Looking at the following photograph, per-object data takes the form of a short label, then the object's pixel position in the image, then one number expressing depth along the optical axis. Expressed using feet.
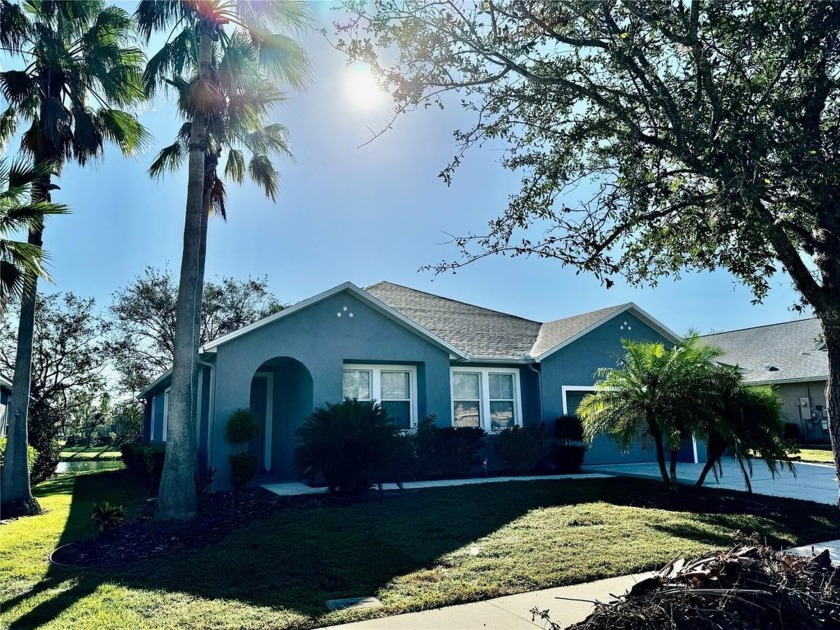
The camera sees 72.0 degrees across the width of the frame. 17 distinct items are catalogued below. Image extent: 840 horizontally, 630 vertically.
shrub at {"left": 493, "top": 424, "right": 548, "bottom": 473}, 50.16
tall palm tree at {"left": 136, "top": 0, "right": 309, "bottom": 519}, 32.24
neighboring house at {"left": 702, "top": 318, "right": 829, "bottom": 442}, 82.58
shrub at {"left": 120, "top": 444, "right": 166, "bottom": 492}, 43.86
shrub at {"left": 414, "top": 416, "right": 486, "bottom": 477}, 46.16
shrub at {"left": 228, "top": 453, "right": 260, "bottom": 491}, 40.14
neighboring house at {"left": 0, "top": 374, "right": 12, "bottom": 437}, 64.50
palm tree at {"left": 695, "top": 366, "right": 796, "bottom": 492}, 33.53
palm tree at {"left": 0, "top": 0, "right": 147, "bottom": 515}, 40.57
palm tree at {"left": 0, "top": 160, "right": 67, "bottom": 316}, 35.86
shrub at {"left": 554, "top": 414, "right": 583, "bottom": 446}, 52.90
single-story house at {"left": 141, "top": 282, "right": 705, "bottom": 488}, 43.93
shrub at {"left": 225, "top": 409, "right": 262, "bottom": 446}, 40.60
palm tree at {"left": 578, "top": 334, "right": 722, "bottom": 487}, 34.22
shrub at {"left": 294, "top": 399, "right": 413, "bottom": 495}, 36.19
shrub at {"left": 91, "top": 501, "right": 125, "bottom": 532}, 27.86
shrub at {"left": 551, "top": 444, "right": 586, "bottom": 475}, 52.03
